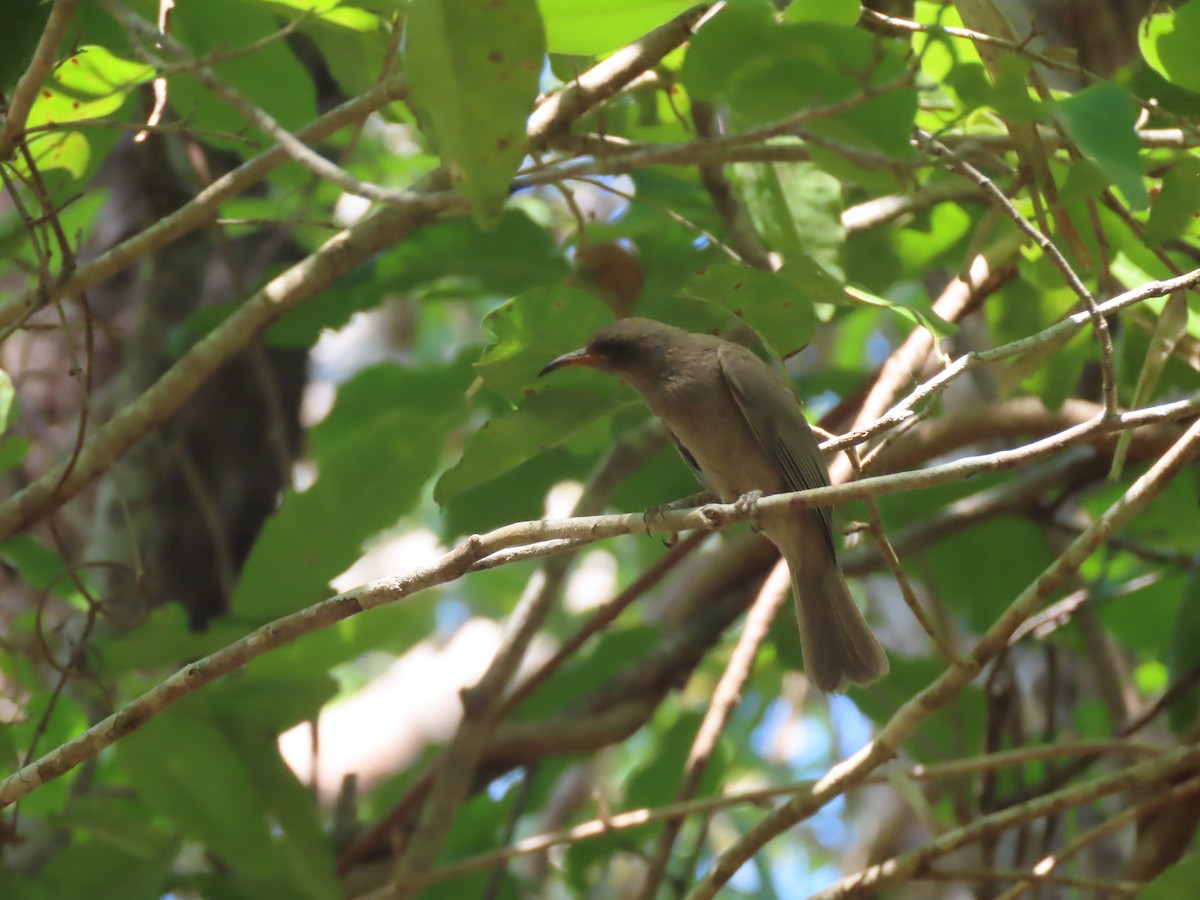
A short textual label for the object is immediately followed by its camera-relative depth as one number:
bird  7.11
